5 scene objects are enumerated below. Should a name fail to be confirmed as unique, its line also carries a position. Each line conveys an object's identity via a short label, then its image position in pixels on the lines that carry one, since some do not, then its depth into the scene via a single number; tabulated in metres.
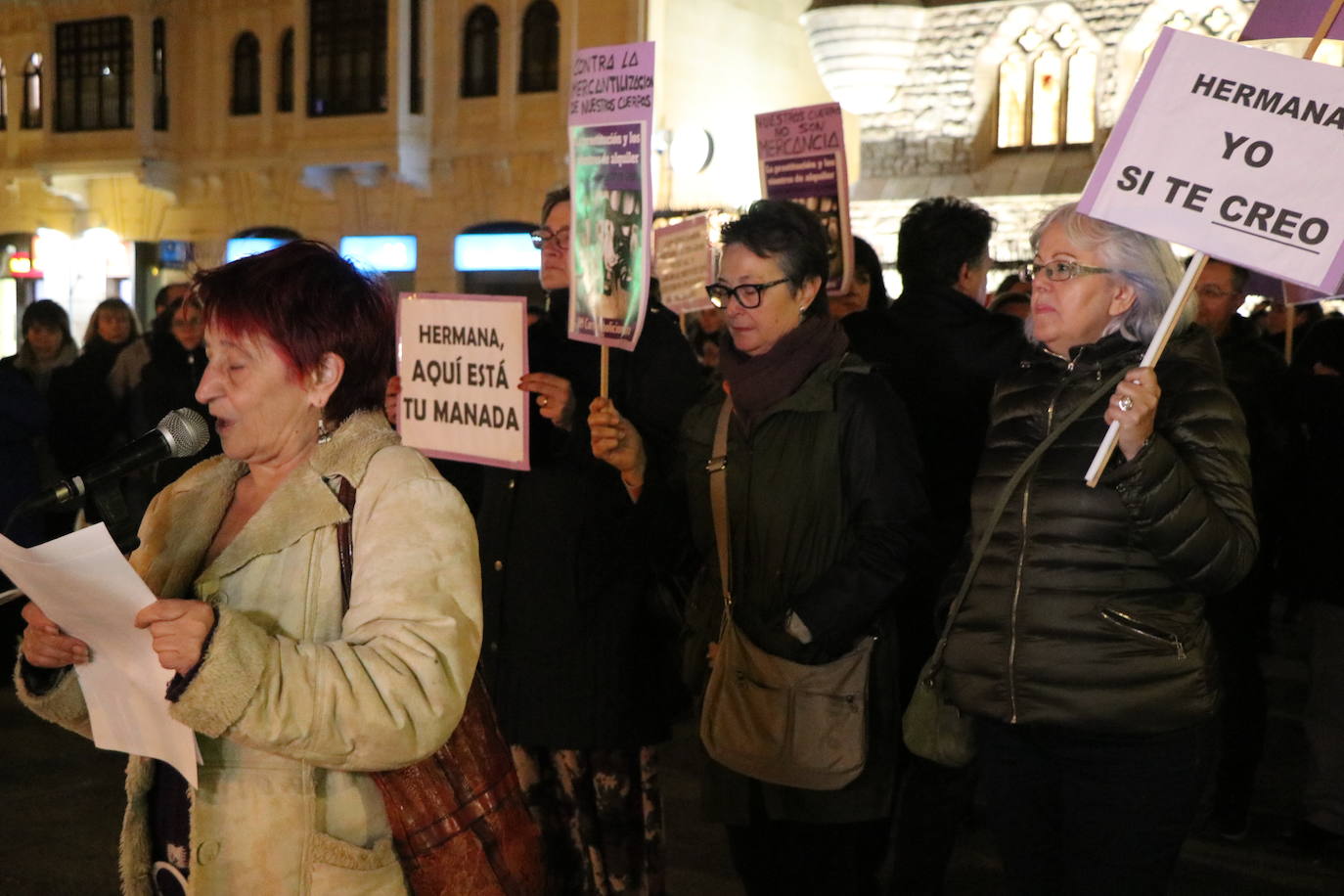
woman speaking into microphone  2.30
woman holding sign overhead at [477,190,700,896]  4.43
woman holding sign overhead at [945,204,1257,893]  3.36
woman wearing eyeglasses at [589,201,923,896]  3.90
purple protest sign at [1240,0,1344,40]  4.46
